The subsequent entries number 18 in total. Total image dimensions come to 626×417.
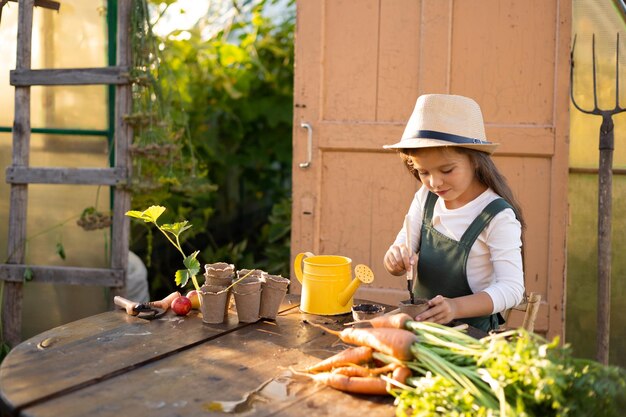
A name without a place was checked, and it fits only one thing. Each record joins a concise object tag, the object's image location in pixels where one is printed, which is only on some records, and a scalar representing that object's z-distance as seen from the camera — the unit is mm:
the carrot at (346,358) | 1887
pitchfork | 3492
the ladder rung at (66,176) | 4141
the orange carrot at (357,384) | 1779
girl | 2490
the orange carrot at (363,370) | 1817
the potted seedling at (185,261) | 2293
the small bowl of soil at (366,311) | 2328
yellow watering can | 2488
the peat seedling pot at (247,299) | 2363
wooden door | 3902
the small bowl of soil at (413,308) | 2178
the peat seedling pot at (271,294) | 2396
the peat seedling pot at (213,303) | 2357
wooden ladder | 4086
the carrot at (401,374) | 1756
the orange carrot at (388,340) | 1782
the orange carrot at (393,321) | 1911
